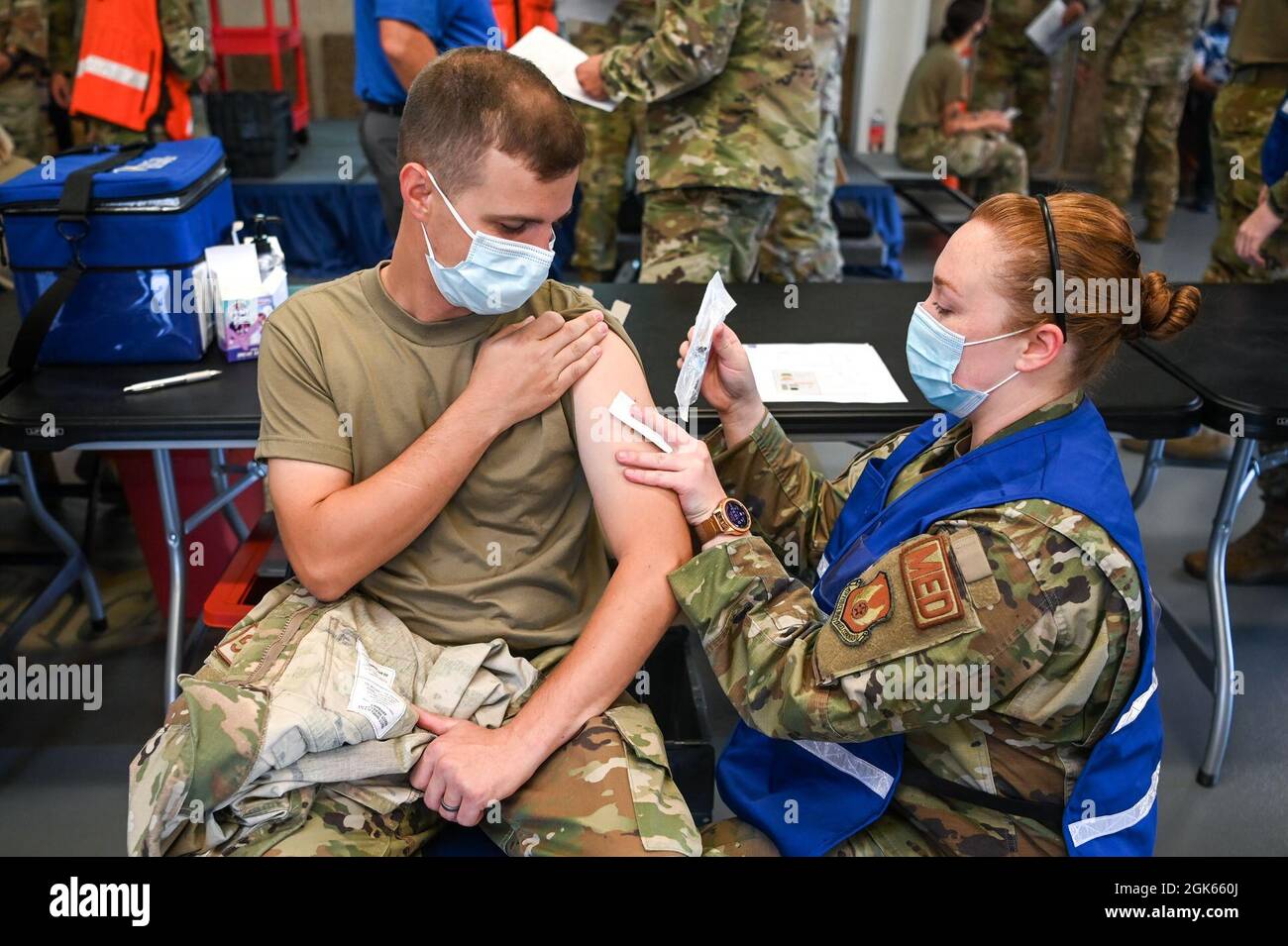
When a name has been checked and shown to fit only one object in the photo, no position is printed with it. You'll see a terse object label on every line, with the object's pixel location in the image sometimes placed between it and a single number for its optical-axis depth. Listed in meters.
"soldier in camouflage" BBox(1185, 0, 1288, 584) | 3.02
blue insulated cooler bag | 2.02
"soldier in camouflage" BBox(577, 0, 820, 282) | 2.84
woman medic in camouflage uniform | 1.20
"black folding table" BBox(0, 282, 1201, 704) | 1.94
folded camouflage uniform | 1.26
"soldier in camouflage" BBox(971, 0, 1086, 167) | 6.24
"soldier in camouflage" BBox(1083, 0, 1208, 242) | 5.80
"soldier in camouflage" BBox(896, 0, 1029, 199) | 5.66
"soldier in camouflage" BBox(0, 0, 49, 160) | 4.36
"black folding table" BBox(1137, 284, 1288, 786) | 2.05
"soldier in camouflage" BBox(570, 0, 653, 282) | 4.70
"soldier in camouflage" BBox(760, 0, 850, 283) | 3.80
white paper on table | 2.09
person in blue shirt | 3.14
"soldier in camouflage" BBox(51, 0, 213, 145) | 4.00
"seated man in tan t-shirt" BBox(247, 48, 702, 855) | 1.37
